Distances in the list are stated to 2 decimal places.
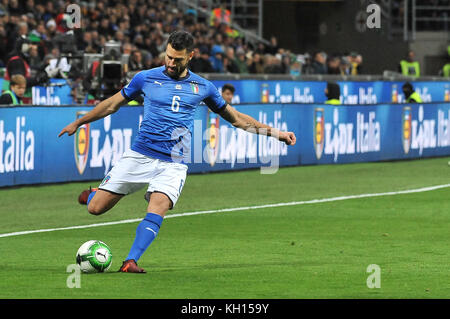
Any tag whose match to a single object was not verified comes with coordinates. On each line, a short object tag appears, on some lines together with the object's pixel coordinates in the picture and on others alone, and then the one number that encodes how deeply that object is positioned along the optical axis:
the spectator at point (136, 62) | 26.97
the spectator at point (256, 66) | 37.41
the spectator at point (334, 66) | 38.72
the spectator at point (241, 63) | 36.56
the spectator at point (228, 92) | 22.61
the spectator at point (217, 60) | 35.00
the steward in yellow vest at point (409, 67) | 42.88
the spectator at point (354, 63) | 42.66
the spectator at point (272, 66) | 37.12
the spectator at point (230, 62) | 35.91
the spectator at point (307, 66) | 40.41
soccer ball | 10.67
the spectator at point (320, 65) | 38.88
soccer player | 11.00
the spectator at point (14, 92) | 19.34
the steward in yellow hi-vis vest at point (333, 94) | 26.02
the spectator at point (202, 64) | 32.70
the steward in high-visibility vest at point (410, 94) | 28.39
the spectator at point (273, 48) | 42.20
